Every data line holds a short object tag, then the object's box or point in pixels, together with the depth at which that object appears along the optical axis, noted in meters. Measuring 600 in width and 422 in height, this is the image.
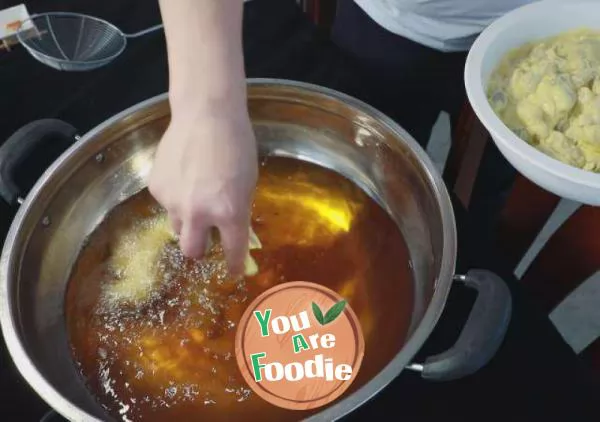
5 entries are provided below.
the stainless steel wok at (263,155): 0.42
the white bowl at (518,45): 0.46
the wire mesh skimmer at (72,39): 0.66
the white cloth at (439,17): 0.60
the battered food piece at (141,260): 0.53
